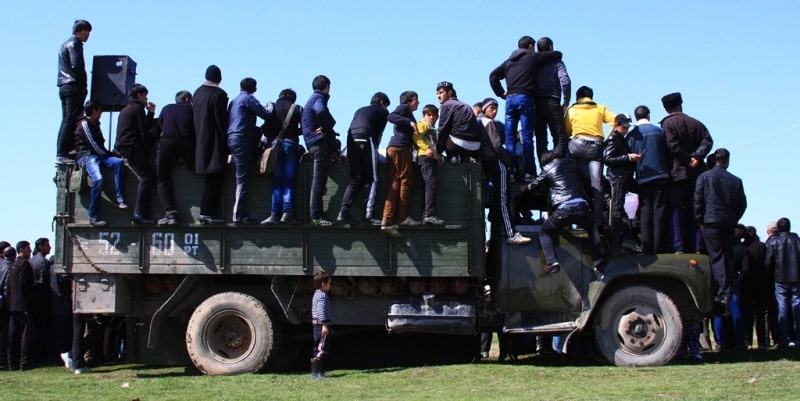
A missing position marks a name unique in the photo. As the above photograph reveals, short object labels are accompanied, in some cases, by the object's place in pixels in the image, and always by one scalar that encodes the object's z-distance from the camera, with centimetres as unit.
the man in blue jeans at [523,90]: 1308
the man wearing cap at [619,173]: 1206
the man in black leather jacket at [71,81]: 1284
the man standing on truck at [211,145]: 1204
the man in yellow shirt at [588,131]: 1255
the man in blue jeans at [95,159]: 1220
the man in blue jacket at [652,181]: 1224
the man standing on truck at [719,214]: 1194
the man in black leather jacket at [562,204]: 1183
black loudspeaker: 1339
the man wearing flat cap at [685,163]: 1240
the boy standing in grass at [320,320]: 1152
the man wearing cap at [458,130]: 1229
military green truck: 1191
